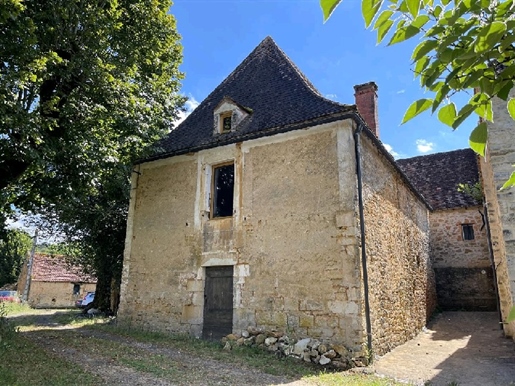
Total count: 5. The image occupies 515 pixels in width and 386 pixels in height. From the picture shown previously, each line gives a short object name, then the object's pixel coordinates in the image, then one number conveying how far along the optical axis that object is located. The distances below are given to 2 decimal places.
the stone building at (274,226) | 7.92
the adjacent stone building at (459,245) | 15.40
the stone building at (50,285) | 29.53
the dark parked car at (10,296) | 26.11
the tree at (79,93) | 7.43
